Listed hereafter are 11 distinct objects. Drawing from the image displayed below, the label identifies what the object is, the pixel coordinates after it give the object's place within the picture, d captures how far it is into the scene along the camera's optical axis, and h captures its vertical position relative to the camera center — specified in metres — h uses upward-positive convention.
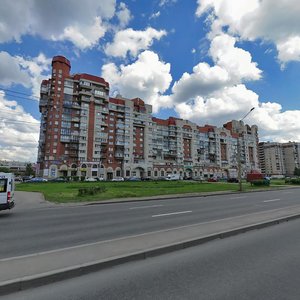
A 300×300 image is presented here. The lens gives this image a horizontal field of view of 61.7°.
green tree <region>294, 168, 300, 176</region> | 161.79 +7.83
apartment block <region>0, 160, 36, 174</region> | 172.93 +15.32
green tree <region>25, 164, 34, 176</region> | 131.95 +7.73
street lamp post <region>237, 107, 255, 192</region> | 29.64 +2.40
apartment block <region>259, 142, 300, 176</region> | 189.50 +20.00
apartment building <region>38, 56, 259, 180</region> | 87.25 +19.80
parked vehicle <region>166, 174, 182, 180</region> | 85.06 +2.67
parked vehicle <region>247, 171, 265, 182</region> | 52.09 +1.74
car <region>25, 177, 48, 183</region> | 63.12 +1.45
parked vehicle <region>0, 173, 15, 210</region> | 12.13 -0.29
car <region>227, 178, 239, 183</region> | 66.31 +1.17
